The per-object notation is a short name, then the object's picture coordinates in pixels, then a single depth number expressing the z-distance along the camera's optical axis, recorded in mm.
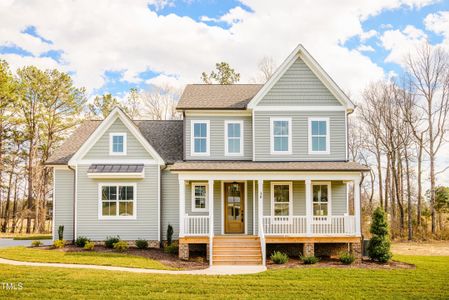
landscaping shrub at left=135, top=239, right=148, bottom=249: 19266
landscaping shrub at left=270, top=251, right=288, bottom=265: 16094
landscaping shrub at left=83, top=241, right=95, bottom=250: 18227
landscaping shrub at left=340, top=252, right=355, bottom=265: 16047
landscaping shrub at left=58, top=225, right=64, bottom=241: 19627
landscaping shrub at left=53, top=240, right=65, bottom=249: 18609
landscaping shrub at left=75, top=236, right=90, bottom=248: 19114
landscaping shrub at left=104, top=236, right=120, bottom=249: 19109
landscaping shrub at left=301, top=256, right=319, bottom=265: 16077
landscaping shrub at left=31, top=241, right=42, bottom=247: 19594
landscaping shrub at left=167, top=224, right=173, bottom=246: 19594
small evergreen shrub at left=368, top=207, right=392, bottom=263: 16359
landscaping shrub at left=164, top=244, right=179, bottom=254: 18266
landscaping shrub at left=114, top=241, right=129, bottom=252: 18450
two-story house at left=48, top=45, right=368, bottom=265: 19750
